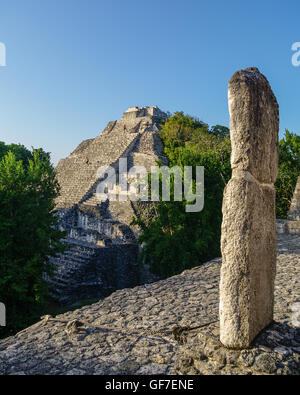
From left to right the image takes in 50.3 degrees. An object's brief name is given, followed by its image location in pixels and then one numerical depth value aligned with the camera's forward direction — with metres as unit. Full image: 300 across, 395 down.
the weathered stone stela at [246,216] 2.96
